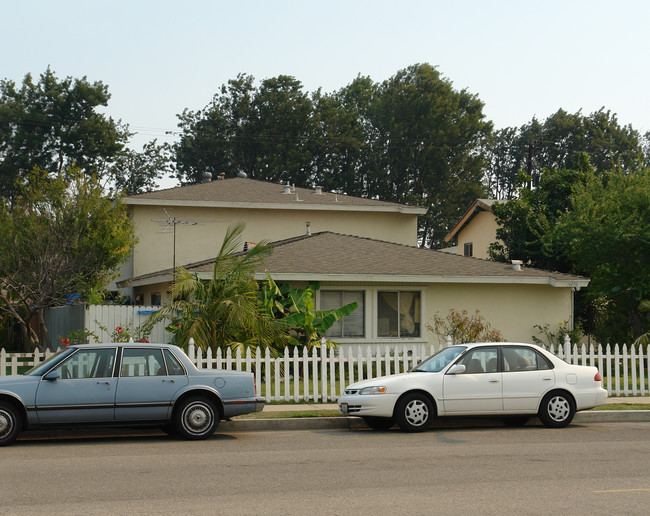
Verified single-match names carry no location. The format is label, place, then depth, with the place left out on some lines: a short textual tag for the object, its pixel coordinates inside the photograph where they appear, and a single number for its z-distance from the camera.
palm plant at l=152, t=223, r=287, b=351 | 19.14
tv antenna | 30.88
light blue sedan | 12.21
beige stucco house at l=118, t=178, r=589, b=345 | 22.92
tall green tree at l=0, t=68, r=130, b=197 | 56.88
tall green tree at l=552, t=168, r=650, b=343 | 24.72
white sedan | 13.85
